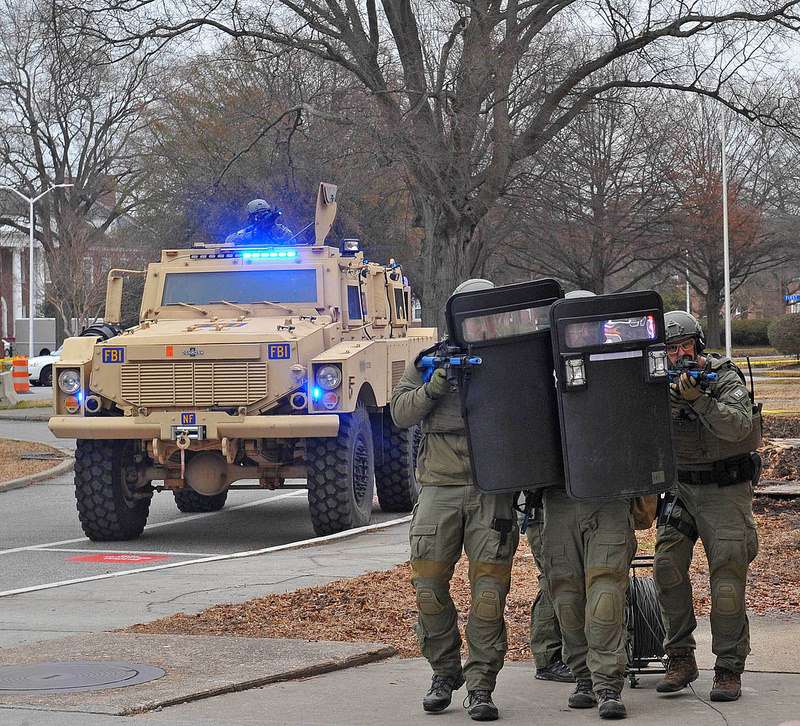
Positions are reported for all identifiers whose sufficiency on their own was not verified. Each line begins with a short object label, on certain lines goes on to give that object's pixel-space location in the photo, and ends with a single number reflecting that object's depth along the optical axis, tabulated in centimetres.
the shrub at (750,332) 6353
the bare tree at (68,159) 4781
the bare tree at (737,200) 4827
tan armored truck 1170
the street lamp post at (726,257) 3803
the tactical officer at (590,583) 567
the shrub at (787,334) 4444
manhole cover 627
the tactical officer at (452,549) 584
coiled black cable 628
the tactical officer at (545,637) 634
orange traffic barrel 3622
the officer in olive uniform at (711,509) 592
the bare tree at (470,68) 2550
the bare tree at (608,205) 3622
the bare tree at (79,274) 4400
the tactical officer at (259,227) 1409
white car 4484
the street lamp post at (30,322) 4858
